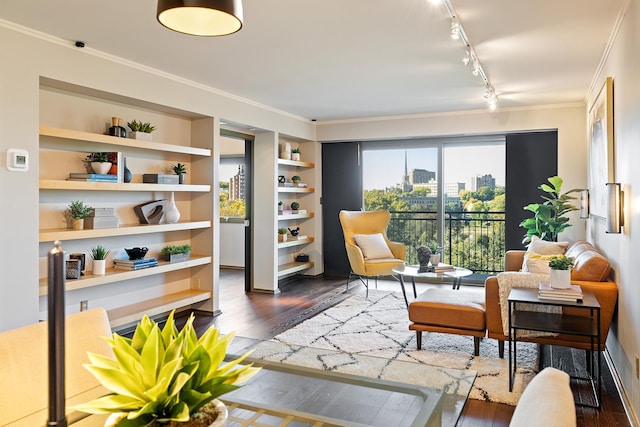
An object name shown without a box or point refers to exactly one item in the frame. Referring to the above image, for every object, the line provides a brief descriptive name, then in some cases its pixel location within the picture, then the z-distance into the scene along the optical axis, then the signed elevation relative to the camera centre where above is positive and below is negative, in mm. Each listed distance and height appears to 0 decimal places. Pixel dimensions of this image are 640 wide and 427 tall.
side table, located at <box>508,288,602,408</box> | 2809 -677
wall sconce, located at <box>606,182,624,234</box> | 3070 +26
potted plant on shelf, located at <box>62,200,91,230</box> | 3846 -5
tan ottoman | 3590 -787
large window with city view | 6727 +267
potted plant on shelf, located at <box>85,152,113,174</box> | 3898 +418
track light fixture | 3078 +1279
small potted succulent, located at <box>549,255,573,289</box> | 3014 -380
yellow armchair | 5883 -416
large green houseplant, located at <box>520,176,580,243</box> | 5473 -22
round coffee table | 4863 -620
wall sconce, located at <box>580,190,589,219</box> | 5075 +87
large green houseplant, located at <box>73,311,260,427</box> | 941 -337
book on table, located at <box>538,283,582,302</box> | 2896 -497
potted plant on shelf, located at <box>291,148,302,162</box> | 7074 +874
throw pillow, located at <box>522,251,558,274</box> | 3590 -404
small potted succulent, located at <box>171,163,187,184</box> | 4831 +424
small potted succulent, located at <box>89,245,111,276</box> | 3989 -396
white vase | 4746 +1
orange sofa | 3150 -576
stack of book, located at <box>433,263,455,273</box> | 4960 -582
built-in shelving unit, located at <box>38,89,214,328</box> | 3811 +22
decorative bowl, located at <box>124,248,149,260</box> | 4410 -365
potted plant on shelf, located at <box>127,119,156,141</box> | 4332 +757
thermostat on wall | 3191 +362
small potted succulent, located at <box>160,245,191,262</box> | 4742 -395
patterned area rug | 3203 -1086
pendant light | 1506 +608
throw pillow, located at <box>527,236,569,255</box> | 4767 -357
